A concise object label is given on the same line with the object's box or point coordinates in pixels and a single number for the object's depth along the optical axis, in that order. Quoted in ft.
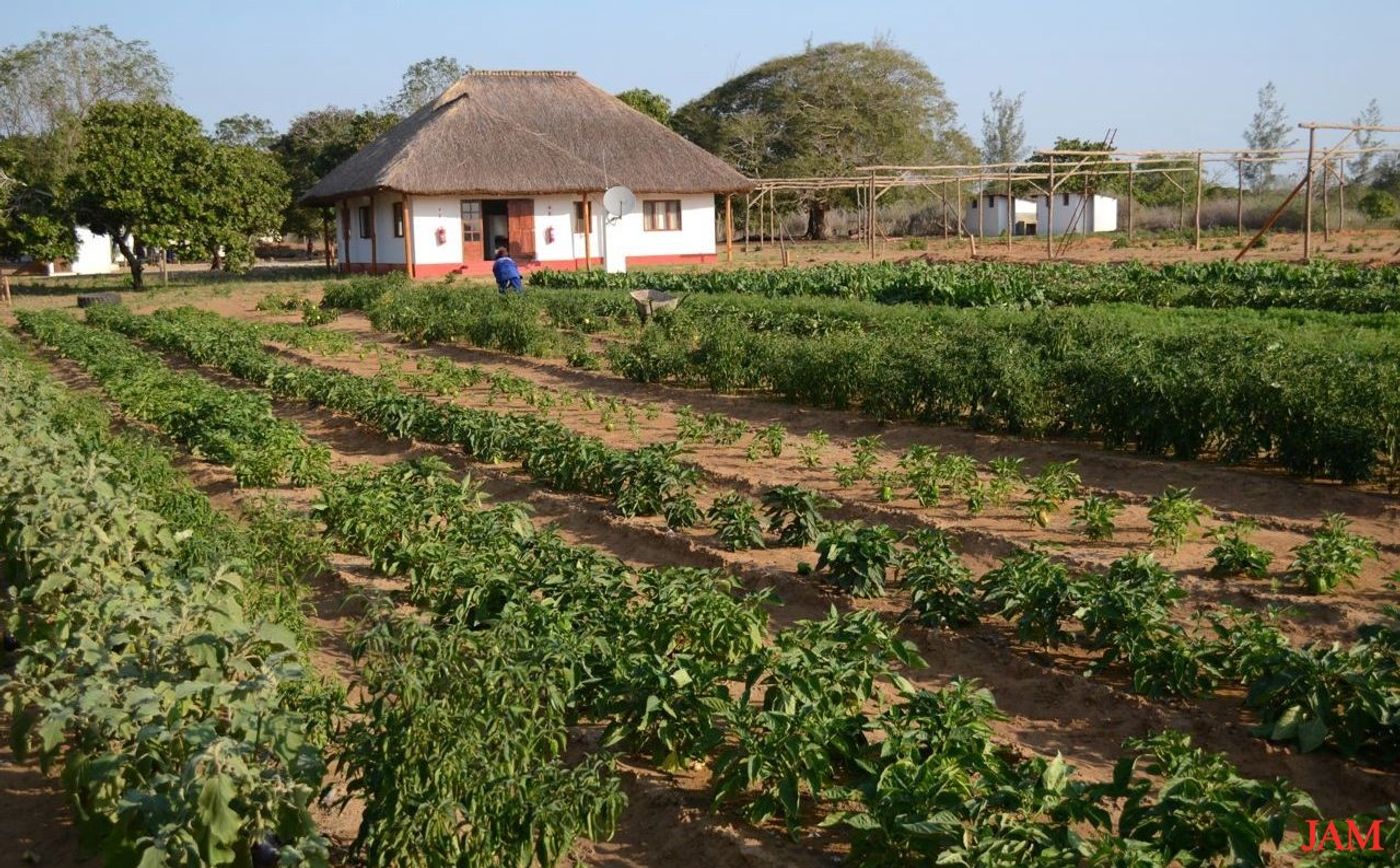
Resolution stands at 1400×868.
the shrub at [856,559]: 22.93
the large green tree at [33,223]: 109.50
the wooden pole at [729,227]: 116.26
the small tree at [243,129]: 238.27
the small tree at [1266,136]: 241.96
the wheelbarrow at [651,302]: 62.23
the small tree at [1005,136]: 264.52
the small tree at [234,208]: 105.50
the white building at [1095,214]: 171.53
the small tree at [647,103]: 167.63
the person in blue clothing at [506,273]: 76.69
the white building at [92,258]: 171.32
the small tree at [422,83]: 221.25
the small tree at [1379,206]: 135.44
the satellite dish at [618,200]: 93.09
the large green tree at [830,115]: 172.96
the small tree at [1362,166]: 178.40
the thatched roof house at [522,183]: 108.06
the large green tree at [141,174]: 101.86
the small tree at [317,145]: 160.35
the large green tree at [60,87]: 182.91
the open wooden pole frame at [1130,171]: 81.33
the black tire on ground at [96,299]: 89.70
